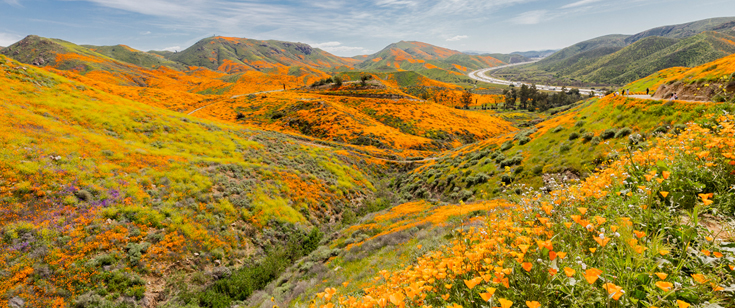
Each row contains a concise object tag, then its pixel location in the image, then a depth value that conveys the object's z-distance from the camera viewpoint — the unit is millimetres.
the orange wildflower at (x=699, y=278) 2104
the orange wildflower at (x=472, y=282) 2428
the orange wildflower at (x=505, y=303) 1949
